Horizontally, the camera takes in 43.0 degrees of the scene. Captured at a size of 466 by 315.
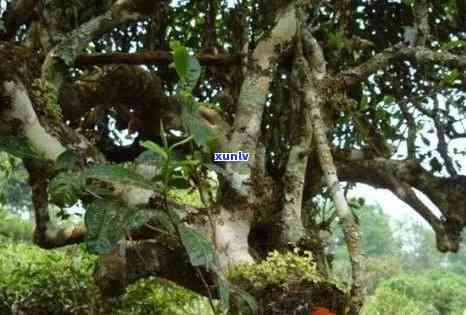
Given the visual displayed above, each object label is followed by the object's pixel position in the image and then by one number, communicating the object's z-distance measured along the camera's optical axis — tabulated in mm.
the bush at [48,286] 4410
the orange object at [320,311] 2254
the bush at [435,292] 17706
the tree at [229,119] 2213
